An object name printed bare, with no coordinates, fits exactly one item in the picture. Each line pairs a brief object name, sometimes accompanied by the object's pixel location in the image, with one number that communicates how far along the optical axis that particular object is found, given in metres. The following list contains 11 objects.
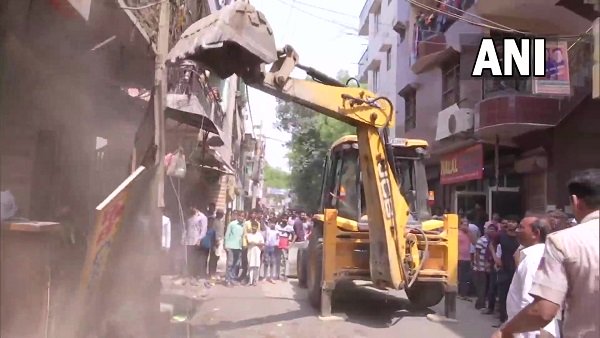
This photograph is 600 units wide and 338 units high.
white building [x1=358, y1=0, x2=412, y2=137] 25.46
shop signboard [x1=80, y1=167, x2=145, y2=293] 4.59
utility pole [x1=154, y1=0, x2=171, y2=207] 5.98
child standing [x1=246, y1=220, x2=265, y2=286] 12.95
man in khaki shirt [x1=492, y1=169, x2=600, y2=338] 2.56
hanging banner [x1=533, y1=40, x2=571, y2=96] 12.47
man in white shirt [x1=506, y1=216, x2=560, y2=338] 4.23
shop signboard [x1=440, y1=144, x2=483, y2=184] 16.91
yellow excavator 6.08
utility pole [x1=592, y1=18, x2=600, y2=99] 9.02
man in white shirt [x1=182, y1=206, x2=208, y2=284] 12.11
